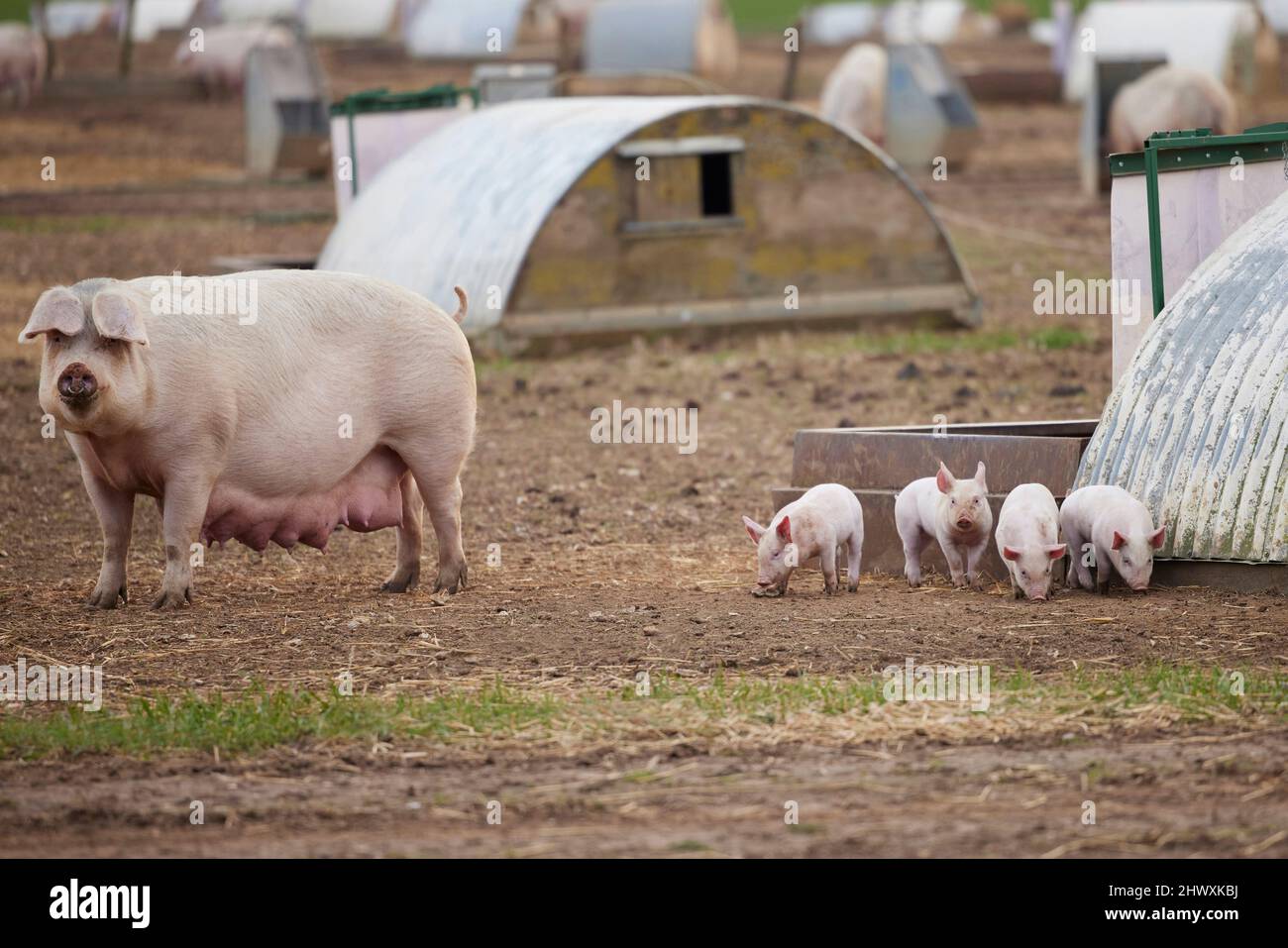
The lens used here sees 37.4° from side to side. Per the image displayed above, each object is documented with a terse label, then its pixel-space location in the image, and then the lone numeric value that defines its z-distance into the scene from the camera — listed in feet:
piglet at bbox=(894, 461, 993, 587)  24.08
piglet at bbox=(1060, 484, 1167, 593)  23.39
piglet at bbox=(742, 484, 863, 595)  24.47
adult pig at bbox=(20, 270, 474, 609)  23.11
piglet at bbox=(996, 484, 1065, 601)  23.49
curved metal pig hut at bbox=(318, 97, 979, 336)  47.37
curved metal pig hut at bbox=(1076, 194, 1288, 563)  23.34
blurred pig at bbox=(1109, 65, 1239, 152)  83.41
